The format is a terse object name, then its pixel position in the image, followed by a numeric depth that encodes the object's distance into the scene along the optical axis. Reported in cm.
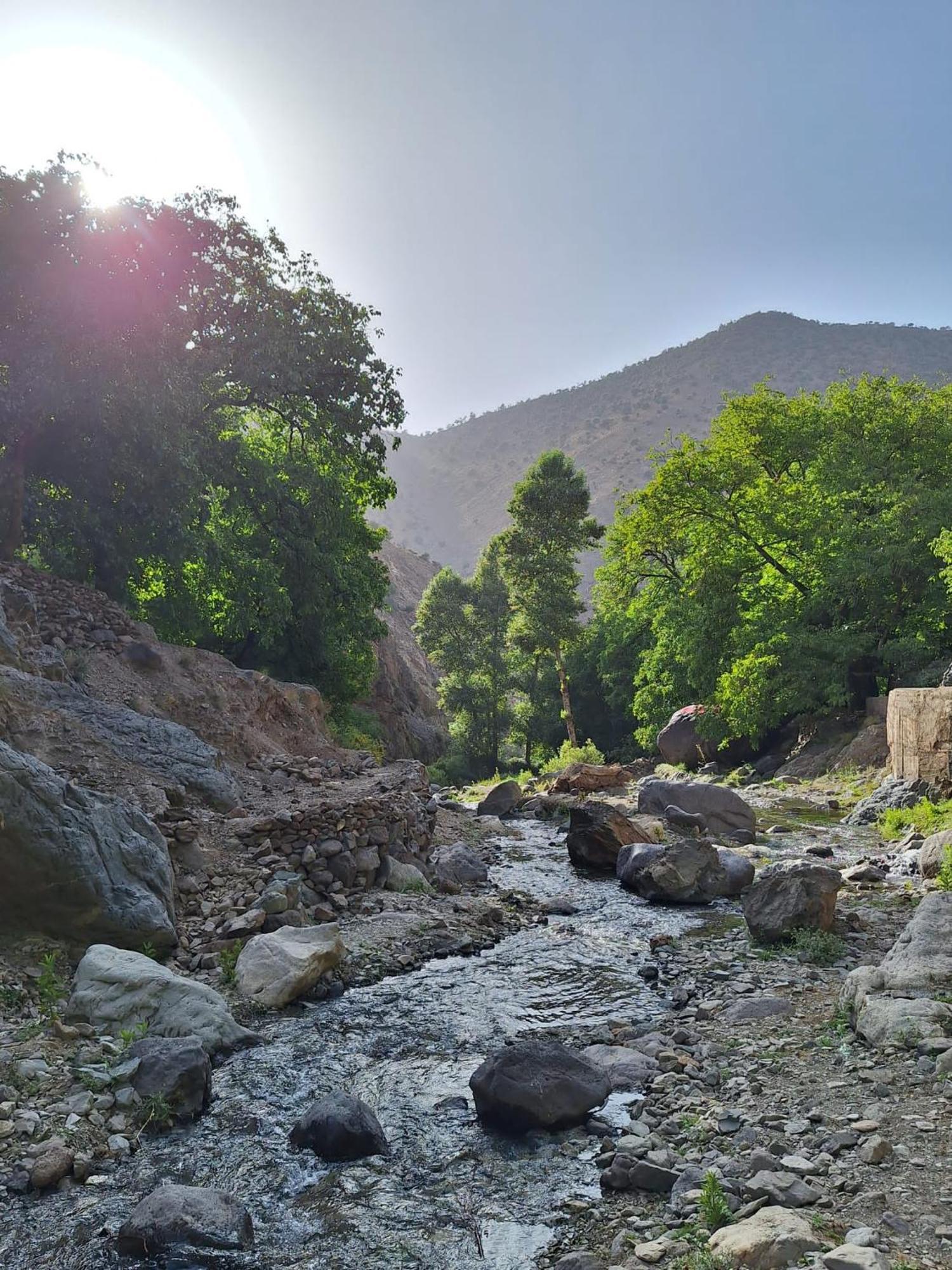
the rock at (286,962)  867
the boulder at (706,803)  1967
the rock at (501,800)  2653
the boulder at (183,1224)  464
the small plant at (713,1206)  445
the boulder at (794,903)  1038
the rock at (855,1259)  373
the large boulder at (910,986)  654
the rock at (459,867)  1494
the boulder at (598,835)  1672
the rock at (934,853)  1316
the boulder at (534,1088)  605
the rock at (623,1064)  669
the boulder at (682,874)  1357
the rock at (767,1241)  393
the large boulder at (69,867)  817
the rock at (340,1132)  574
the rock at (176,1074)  626
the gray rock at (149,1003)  729
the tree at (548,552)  4069
